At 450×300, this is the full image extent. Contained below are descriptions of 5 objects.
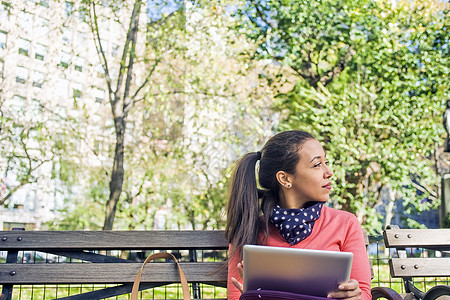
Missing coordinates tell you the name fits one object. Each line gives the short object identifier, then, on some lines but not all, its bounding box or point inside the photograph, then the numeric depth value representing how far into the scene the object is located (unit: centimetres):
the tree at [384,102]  1154
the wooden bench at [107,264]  312
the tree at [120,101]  945
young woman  279
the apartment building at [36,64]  1030
